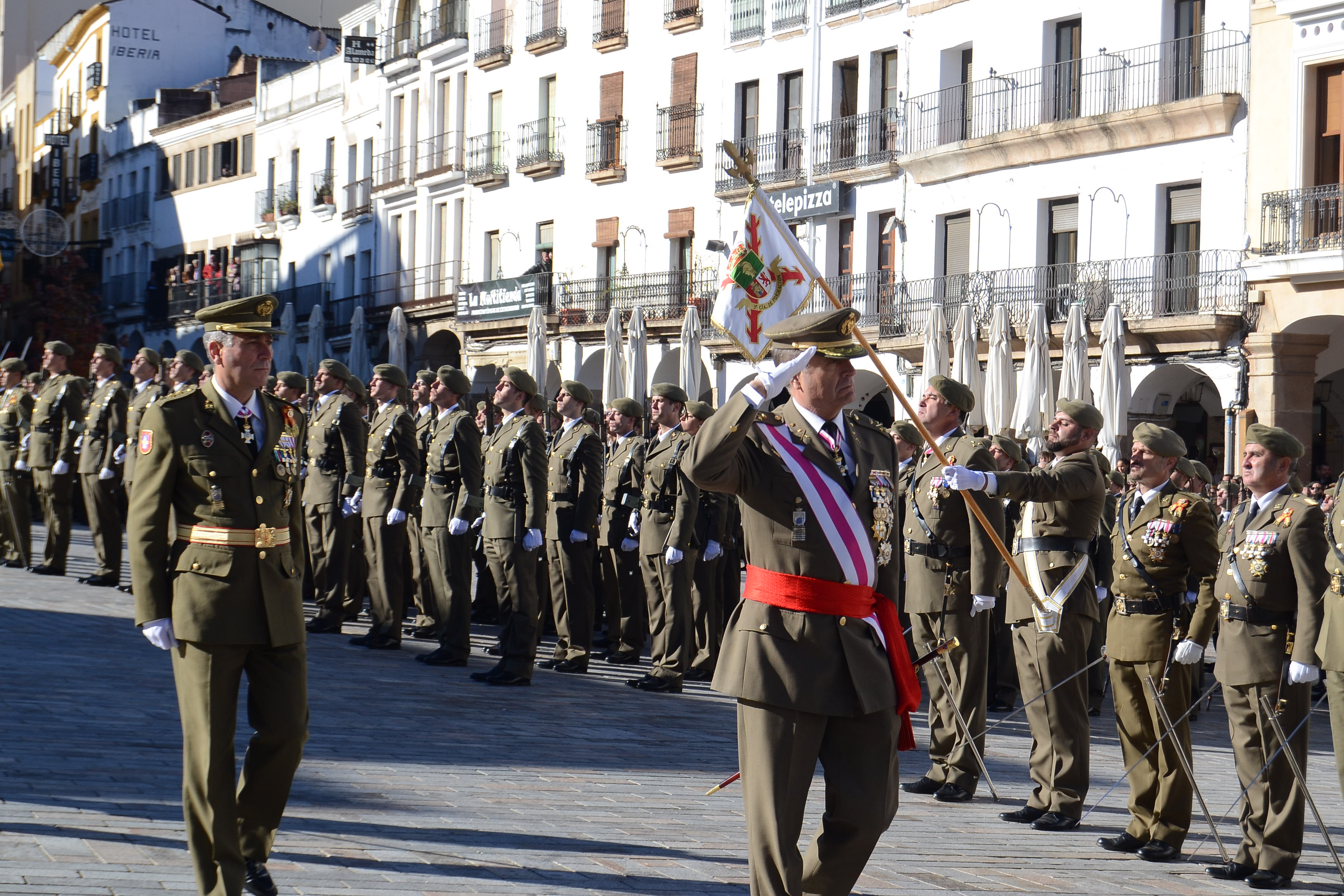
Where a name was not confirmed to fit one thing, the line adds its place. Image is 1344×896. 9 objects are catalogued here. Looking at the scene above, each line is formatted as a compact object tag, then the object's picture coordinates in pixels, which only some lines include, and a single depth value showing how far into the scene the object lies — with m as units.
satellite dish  43.78
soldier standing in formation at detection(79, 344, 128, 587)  16.61
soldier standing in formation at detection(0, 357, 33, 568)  17.83
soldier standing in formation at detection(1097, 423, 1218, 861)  8.20
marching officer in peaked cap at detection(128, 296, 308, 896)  6.18
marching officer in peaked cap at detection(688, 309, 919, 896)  5.67
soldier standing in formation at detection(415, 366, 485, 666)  12.98
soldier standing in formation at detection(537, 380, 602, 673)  13.38
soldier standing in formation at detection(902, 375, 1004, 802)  9.28
